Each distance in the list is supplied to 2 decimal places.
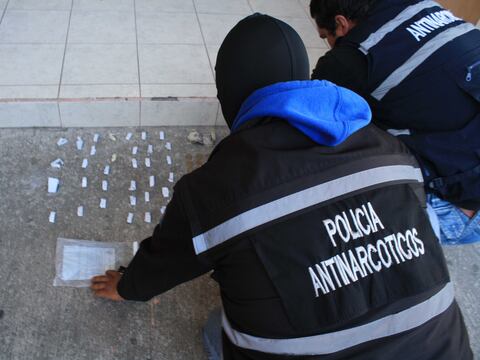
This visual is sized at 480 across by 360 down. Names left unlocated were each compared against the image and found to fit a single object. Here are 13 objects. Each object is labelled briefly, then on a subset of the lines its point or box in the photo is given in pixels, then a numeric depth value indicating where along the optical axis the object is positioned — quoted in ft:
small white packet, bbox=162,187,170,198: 6.77
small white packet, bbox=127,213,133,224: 6.32
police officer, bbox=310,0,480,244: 4.14
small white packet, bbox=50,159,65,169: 6.74
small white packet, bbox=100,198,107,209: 6.40
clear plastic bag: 5.56
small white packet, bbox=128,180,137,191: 6.73
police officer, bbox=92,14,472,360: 2.65
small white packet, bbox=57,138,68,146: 7.09
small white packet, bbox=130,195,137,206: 6.55
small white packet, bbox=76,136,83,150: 7.13
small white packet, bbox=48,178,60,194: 6.39
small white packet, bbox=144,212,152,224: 6.39
